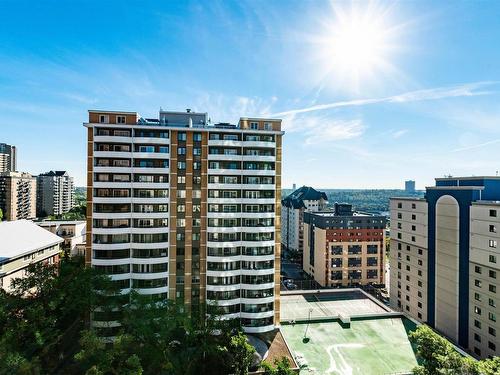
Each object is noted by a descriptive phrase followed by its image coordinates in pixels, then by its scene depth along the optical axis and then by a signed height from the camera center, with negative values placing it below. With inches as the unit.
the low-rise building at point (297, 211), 5433.1 -425.6
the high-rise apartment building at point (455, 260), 1921.8 -553.5
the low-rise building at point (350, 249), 3988.7 -855.0
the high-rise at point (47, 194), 7574.3 -150.6
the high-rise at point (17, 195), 6122.1 -154.0
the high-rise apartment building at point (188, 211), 1916.8 -156.3
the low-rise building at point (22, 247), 2128.4 -522.4
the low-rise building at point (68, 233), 3553.2 -580.2
